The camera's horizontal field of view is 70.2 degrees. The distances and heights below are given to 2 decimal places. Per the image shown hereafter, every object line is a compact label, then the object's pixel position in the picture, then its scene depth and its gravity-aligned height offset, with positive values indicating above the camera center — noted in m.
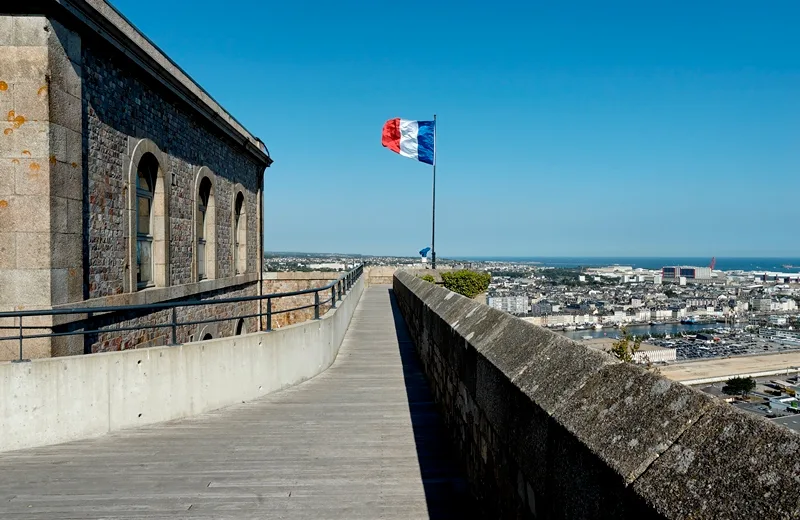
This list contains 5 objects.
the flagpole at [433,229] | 31.48 +1.24
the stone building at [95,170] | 8.91 +1.53
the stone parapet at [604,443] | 1.47 -0.64
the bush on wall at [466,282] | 28.53 -1.53
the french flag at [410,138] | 29.03 +5.86
